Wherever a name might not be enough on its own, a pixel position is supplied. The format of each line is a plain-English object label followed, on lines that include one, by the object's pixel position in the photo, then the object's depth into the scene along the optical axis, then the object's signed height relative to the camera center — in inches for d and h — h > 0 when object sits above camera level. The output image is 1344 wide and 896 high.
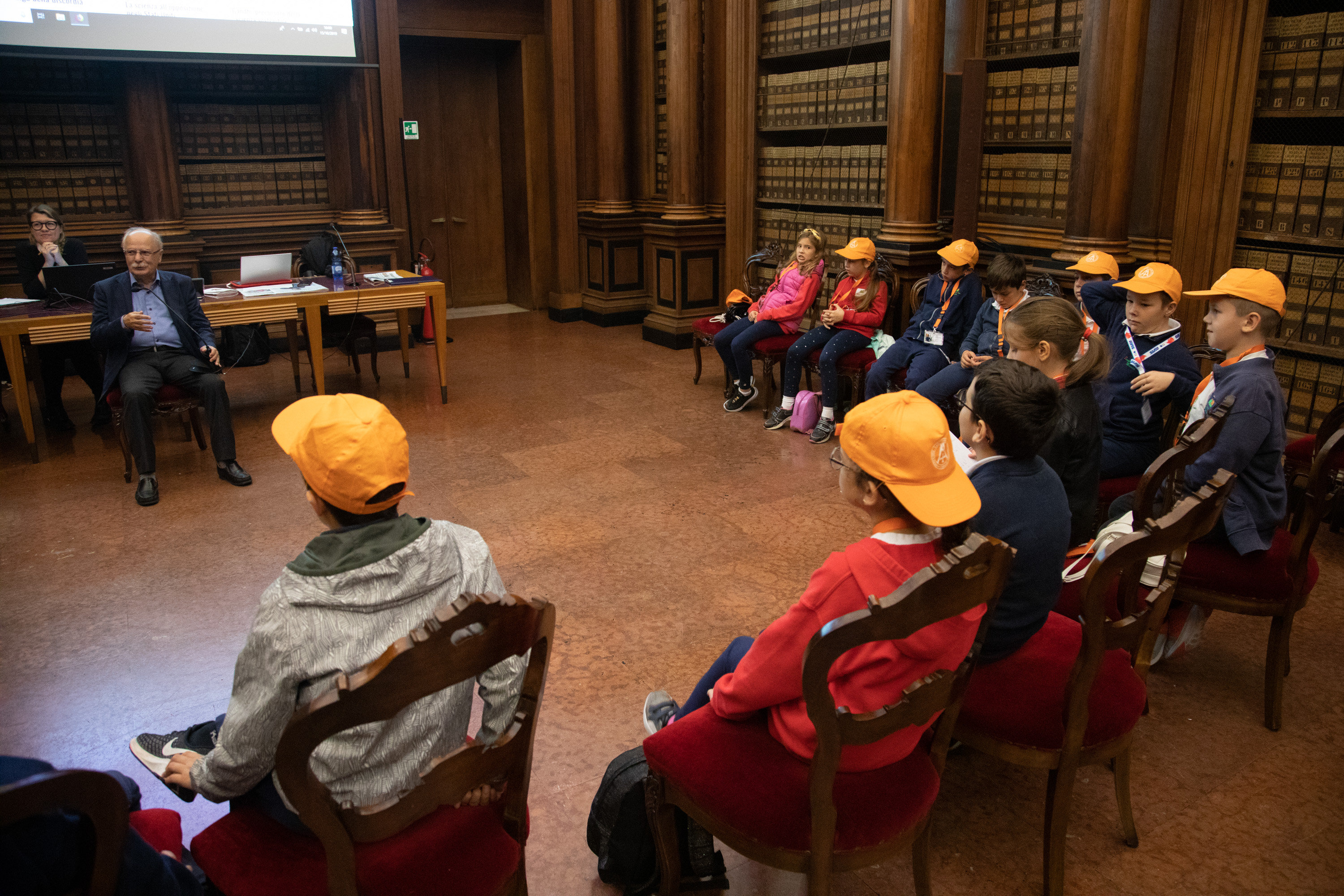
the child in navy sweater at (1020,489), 74.9 -22.8
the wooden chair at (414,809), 47.6 -32.5
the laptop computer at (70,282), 195.2 -17.4
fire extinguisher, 268.8 -22.3
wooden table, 182.7 -24.6
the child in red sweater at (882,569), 61.8 -23.7
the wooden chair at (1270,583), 97.0 -38.8
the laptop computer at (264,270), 225.3 -17.7
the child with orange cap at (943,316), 183.4 -23.9
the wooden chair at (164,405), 176.4 -37.6
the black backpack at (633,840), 75.7 -49.5
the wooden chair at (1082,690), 69.2 -38.4
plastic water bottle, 224.4 -19.7
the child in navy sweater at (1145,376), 129.2 -24.9
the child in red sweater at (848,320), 200.5 -26.8
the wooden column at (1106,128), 167.3 +9.7
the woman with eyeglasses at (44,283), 207.2 -18.2
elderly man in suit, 173.2 -27.4
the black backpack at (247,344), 261.9 -40.7
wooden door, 323.6 +9.2
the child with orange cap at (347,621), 55.6 -24.1
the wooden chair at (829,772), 55.6 -38.4
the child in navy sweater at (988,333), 163.6 -25.2
